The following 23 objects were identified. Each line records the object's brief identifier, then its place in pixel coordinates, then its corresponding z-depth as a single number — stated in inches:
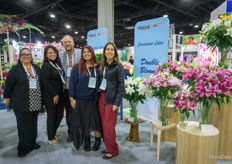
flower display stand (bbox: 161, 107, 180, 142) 105.4
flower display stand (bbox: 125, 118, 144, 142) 106.7
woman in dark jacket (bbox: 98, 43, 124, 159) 84.4
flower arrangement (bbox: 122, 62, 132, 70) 142.1
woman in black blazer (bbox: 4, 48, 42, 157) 88.0
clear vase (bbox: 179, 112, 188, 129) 74.1
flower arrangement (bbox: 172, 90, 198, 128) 68.1
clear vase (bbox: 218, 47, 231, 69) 82.1
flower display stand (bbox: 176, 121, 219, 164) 65.7
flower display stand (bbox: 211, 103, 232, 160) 82.0
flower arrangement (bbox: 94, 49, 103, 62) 117.8
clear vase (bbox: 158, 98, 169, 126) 86.5
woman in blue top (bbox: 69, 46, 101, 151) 88.4
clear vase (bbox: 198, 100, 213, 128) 71.2
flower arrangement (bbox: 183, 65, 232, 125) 60.7
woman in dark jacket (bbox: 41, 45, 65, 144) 96.5
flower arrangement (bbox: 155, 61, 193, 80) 81.4
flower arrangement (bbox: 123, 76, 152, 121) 98.5
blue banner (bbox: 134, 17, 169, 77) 118.3
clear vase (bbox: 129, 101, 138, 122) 106.0
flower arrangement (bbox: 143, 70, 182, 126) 76.8
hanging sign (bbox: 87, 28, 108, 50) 148.2
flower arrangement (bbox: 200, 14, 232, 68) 74.8
